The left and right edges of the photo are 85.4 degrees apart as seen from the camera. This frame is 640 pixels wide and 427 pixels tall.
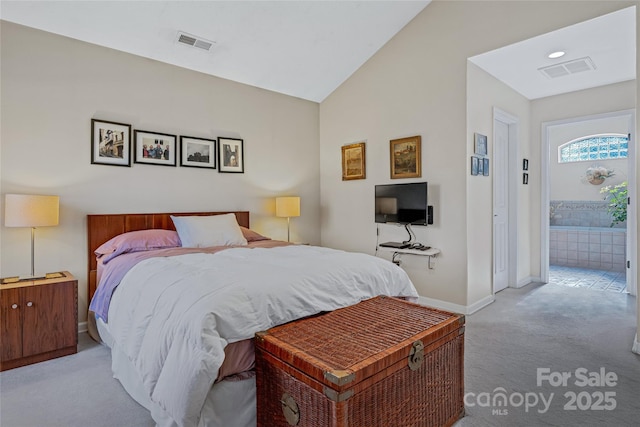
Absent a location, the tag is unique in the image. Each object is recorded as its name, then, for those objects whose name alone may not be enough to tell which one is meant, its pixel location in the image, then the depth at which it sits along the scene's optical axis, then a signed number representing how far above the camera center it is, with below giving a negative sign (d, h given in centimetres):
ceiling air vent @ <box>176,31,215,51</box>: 341 +175
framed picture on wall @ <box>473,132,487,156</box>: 369 +73
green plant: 571 +17
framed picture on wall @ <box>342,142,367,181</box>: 457 +68
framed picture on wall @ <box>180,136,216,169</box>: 388 +70
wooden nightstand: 244 -78
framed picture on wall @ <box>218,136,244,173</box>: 419 +72
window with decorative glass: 616 +115
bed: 151 -51
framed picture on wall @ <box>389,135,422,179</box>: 394 +64
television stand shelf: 364 -43
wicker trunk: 136 -68
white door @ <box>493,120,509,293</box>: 432 +6
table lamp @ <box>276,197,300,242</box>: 443 +7
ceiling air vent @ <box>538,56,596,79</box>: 364 +156
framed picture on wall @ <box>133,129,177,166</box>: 357 +70
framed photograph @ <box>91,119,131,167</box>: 330 +69
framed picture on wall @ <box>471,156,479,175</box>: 362 +49
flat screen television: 373 +9
